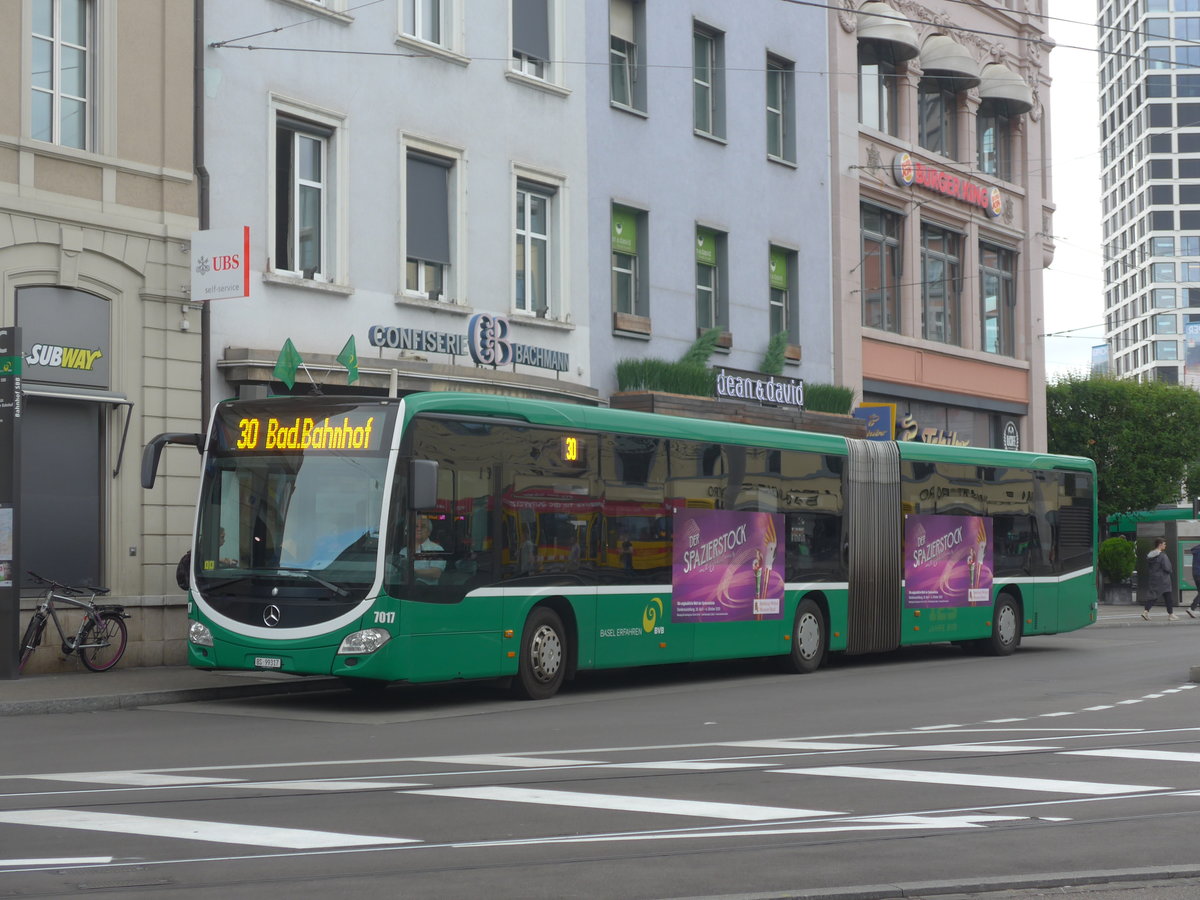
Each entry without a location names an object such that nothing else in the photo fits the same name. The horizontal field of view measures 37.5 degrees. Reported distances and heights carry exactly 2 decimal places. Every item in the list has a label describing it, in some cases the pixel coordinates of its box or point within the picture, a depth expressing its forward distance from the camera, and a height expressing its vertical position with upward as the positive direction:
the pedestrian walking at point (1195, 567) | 36.12 -0.61
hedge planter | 28.17 +2.19
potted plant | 45.06 -0.74
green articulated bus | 15.57 +0.00
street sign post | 17.62 +0.48
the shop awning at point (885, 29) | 35.69 +10.37
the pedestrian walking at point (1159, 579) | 36.47 -0.85
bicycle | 18.64 -0.90
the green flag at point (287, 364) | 21.16 +2.16
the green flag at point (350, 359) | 21.94 +2.29
